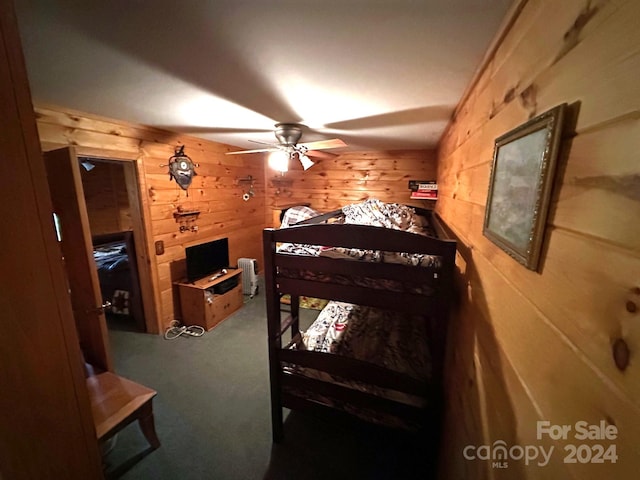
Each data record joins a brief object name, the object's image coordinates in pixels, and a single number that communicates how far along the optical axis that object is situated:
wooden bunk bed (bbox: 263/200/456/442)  1.23
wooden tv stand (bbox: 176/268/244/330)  3.00
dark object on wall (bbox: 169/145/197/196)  2.88
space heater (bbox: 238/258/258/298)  4.03
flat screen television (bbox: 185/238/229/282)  3.04
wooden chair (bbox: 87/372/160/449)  1.33
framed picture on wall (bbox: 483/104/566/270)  0.53
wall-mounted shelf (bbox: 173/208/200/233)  3.01
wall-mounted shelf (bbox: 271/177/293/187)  4.64
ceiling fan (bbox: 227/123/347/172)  2.27
